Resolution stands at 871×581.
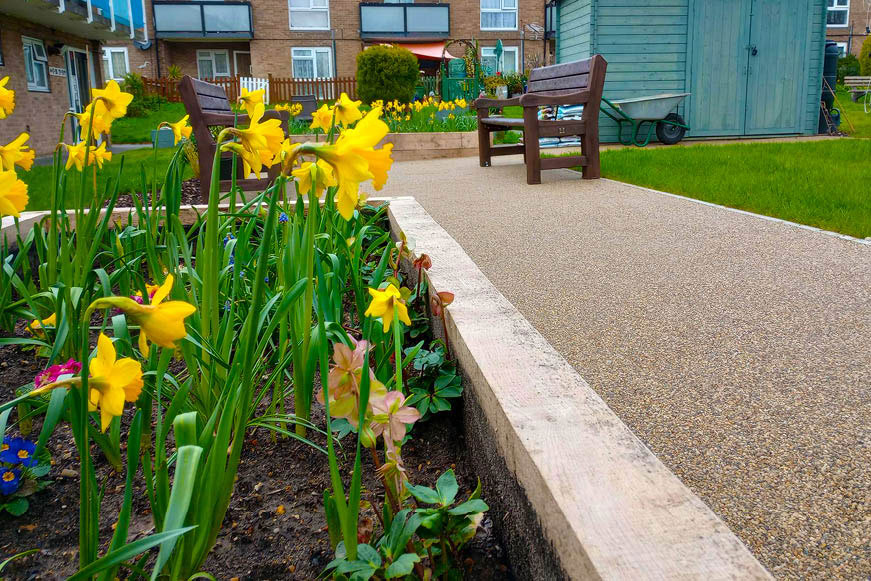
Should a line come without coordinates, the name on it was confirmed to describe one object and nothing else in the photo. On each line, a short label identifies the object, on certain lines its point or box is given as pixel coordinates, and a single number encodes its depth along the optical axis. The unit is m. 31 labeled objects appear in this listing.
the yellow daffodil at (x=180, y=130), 1.91
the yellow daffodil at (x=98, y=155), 2.10
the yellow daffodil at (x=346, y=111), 1.92
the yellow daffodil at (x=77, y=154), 2.07
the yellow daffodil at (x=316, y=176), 1.15
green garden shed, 10.88
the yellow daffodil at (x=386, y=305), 1.22
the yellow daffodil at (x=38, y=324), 1.92
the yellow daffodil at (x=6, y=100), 1.75
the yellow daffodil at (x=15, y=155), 1.70
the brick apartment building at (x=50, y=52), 12.27
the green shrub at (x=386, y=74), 14.25
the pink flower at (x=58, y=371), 0.93
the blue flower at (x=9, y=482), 1.30
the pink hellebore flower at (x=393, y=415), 1.09
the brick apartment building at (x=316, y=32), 25.34
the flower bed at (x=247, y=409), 0.95
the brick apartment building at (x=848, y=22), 27.67
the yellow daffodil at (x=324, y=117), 2.40
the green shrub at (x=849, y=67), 24.31
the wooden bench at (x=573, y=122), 5.80
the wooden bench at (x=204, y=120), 4.69
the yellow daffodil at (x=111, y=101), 1.82
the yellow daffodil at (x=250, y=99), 1.72
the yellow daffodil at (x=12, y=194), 1.19
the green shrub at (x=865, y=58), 23.77
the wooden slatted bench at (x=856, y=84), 18.95
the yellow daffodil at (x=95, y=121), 1.85
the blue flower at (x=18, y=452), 1.33
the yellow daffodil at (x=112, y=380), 0.81
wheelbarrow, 9.91
